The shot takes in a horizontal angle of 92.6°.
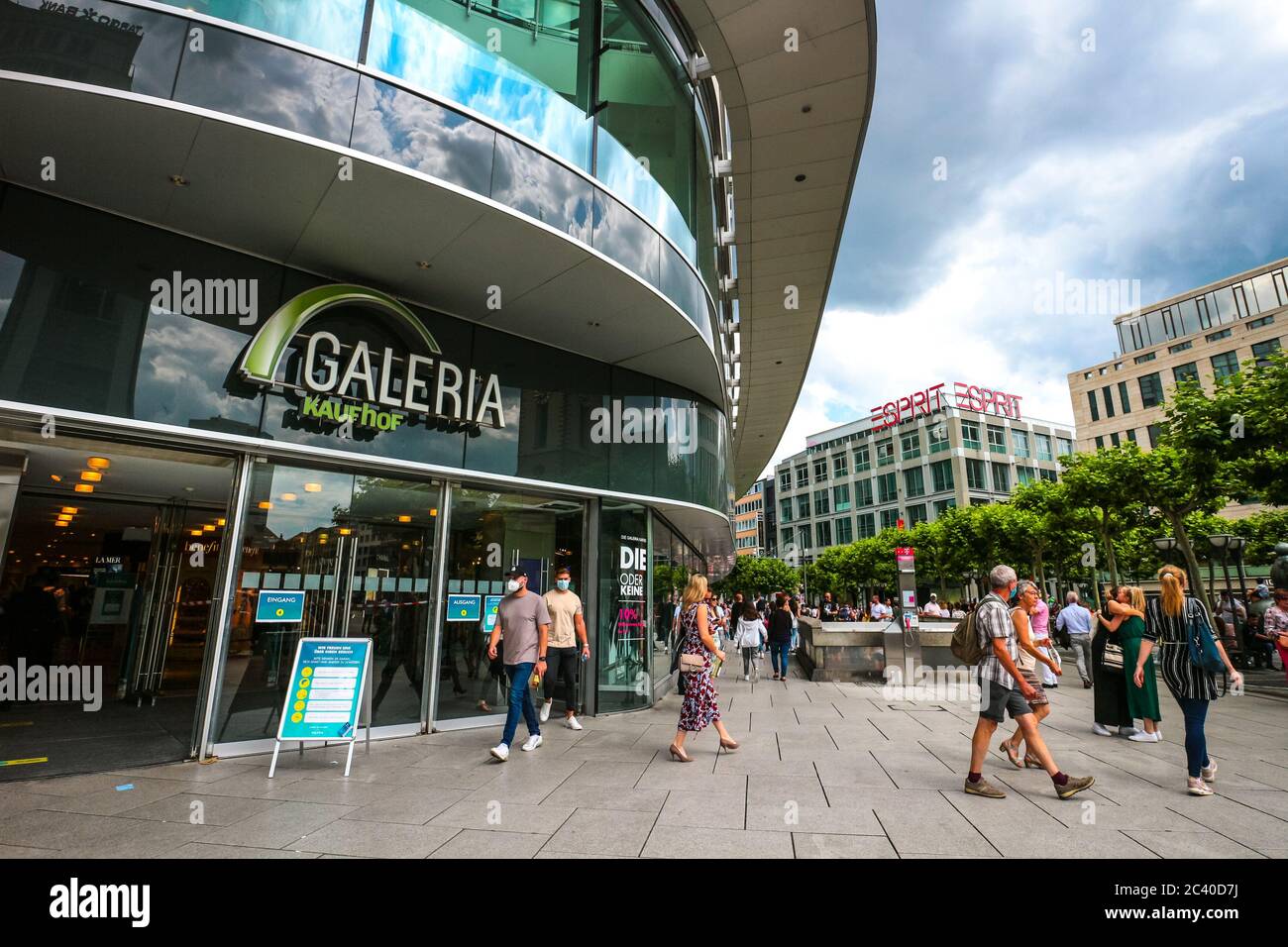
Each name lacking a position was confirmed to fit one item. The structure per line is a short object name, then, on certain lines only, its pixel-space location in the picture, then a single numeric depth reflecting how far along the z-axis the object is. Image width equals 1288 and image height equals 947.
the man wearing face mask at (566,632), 8.16
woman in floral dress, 6.71
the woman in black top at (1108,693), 7.81
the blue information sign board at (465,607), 8.37
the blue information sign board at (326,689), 6.23
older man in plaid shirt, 5.13
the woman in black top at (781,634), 15.08
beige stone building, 52.59
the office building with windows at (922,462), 67.25
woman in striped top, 5.38
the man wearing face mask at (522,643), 6.60
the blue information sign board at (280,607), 6.93
